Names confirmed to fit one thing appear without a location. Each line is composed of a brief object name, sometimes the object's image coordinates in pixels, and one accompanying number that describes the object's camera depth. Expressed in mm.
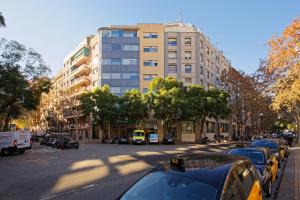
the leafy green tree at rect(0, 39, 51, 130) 20081
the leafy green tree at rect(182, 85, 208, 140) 30319
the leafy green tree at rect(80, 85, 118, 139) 32244
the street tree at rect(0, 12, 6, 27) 15067
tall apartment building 37153
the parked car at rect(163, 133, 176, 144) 29873
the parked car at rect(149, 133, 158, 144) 30564
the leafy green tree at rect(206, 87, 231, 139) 31225
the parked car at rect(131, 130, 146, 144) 29261
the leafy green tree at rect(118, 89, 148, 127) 31225
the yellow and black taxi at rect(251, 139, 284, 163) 9604
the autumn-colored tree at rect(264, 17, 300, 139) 13253
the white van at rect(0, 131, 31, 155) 16692
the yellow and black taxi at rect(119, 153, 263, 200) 2347
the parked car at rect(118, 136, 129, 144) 30923
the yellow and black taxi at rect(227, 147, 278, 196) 5597
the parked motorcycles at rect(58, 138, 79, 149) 22144
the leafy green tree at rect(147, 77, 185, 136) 30073
